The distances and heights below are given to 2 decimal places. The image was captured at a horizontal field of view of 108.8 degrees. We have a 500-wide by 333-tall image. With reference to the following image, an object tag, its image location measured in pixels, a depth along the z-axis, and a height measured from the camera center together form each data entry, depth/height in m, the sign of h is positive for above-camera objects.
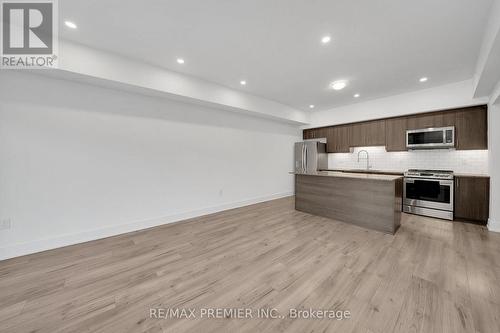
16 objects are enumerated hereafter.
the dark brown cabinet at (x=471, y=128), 3.60 +0.81
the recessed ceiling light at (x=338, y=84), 3.52 +1.63
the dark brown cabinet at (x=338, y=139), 5.60 +0.90
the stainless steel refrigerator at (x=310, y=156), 5.96 +0.35
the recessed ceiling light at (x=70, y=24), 2.19 +1.74
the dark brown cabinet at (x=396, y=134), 4.50 +0.87
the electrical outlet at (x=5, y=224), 2.39 -0.81
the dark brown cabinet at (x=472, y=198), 3.41 -0.61
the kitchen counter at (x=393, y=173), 3.56 -0.14
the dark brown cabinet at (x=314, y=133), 6.25 +1.23
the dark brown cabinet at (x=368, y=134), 4.87 +0.95
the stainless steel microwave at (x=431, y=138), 3.86 +0.67
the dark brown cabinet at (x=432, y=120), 3.93 +1.10
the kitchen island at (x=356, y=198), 3.10 -0.63
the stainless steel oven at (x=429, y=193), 3.72 -0.57
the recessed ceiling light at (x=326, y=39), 2.41 +1.75
